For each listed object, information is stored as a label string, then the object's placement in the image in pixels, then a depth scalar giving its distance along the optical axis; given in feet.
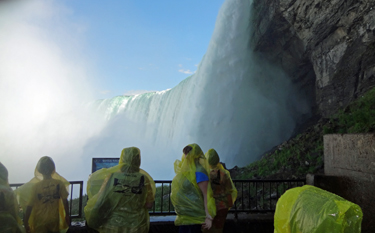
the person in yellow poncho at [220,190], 11.74
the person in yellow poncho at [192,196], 10.41
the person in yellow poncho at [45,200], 11.35
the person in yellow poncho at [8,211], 7.87
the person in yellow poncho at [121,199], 9.71
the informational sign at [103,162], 19.86
